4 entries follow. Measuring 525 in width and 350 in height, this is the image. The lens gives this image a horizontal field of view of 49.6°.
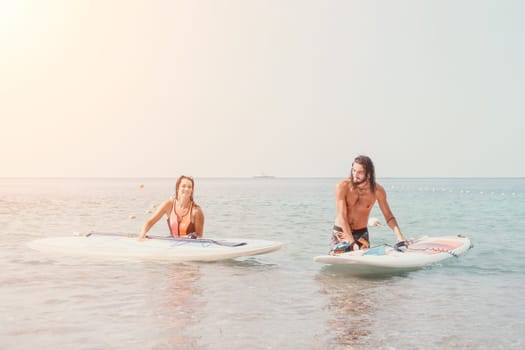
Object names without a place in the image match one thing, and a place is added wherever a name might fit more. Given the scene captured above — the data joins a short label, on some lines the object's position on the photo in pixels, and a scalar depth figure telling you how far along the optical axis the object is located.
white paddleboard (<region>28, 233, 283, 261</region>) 10.02
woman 10.15
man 8.64
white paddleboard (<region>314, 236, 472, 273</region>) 8.63
